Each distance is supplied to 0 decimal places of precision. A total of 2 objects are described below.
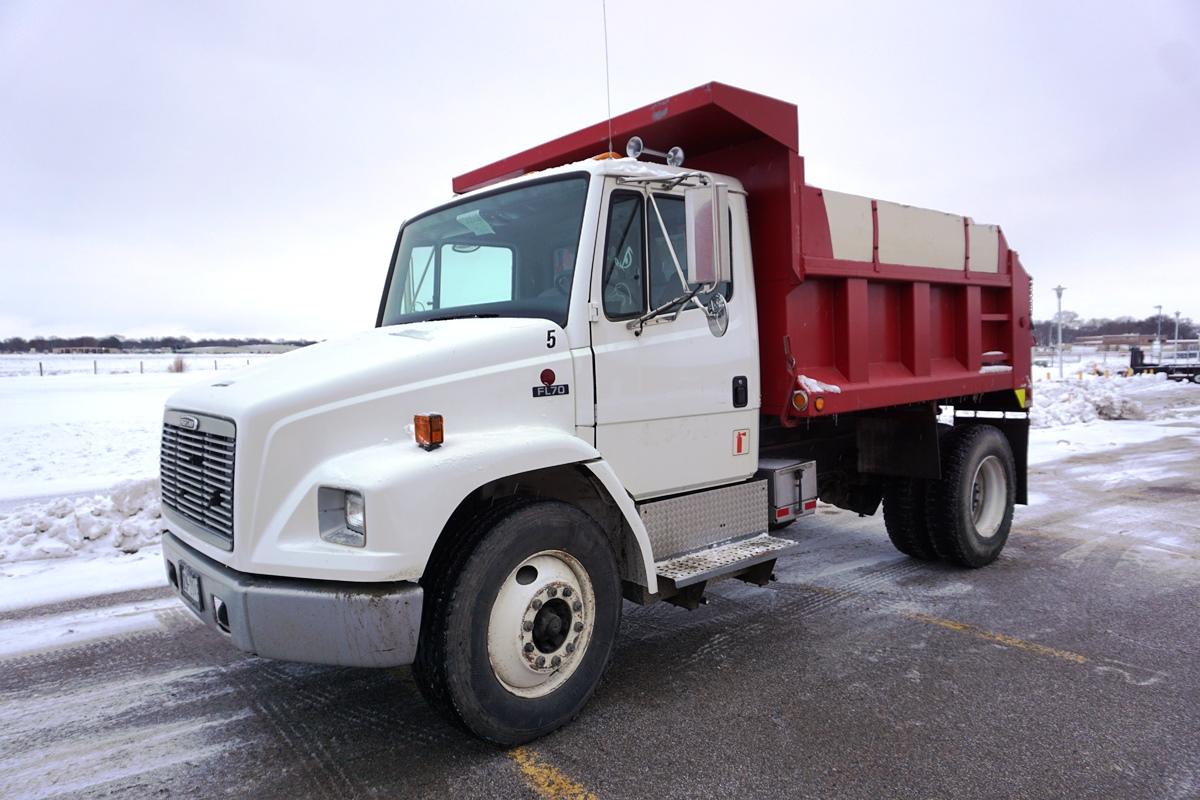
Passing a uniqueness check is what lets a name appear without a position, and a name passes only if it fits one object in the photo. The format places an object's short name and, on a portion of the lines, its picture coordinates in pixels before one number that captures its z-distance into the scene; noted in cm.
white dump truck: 304
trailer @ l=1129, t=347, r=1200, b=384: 3157
